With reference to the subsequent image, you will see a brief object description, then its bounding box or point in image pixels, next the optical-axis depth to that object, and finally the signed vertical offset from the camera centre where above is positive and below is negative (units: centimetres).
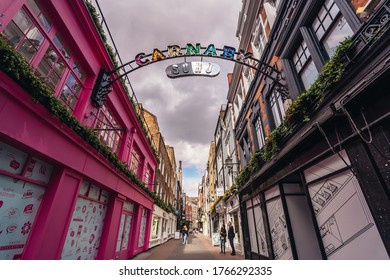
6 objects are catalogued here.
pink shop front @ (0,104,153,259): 348 +50
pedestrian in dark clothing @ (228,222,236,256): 1080 -44
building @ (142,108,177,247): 1627 +401
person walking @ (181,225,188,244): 1702 -64
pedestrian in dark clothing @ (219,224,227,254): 1147 -54
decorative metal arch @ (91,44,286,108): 652 +599
